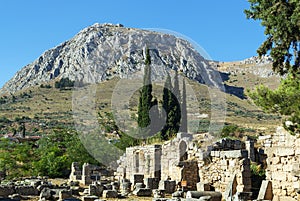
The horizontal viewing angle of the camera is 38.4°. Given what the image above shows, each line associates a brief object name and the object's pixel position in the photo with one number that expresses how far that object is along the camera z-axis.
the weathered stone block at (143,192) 18.01
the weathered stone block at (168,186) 18.63
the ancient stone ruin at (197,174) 14.09
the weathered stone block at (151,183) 19.81
